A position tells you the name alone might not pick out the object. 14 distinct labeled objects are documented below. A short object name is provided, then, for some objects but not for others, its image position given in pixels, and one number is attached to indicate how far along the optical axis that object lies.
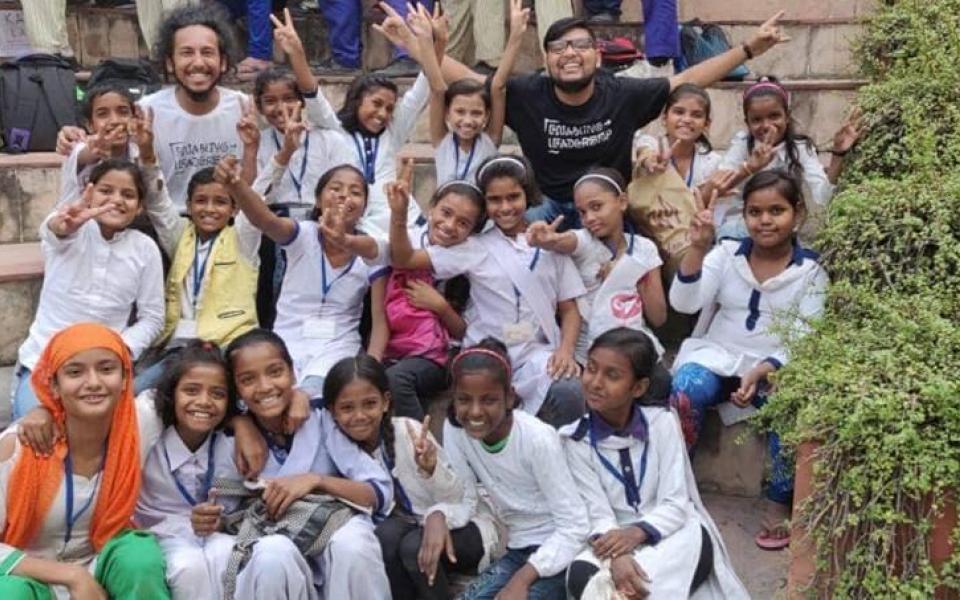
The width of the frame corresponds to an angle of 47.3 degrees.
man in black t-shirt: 4.86
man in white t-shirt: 4.87
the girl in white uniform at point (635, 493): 3.25
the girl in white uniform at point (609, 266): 4.32
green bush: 2.84
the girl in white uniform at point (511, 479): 3.38
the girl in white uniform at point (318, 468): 3.36
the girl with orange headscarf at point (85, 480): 3.18
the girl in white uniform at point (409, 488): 3.48
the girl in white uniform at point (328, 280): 4.37
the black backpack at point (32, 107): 5.94
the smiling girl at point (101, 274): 4.25
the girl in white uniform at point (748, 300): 3.99
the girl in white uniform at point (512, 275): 4.27
